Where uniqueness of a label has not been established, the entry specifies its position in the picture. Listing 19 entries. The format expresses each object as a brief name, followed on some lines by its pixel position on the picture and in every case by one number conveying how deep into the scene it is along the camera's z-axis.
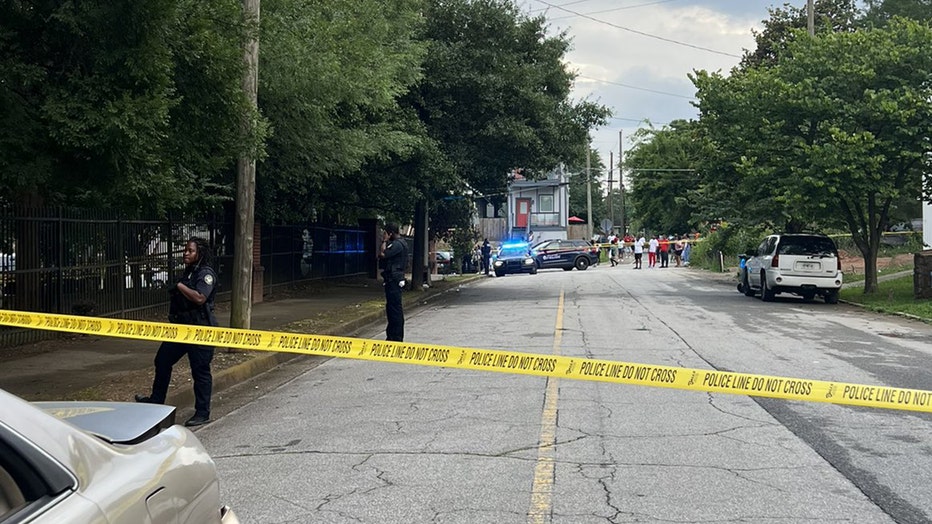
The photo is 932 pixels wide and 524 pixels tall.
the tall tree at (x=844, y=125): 20.27
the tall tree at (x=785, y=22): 39.69
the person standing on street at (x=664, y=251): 48.66
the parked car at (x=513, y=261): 42.16
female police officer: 8.05
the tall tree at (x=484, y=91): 22.22
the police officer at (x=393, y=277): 13.09
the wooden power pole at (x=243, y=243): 12.06
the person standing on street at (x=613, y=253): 51.23
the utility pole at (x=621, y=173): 76.90
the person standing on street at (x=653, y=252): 49.19
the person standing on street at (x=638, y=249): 45.12
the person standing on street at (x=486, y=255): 43.19
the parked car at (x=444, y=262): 43.56
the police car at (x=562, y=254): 44.81
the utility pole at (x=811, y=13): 25.86
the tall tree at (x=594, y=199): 103.00
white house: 73.88
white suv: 21.67
